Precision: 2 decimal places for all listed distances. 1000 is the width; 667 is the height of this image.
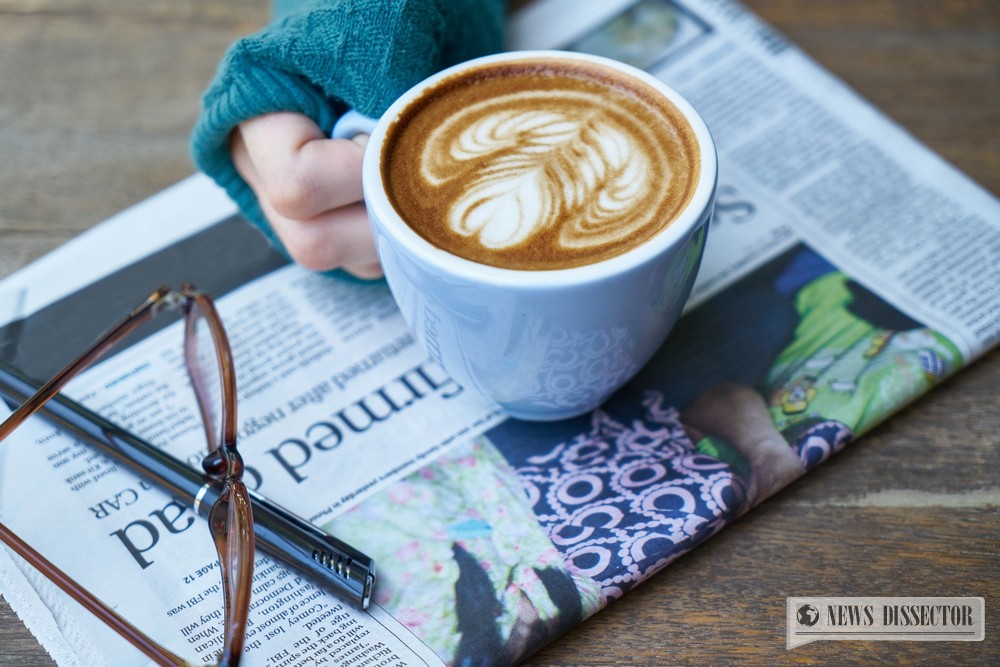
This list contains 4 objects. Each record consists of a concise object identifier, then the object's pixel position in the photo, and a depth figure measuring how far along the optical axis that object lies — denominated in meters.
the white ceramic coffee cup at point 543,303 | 0.43
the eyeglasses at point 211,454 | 0.43
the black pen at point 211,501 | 0.49
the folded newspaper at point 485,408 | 0.50
